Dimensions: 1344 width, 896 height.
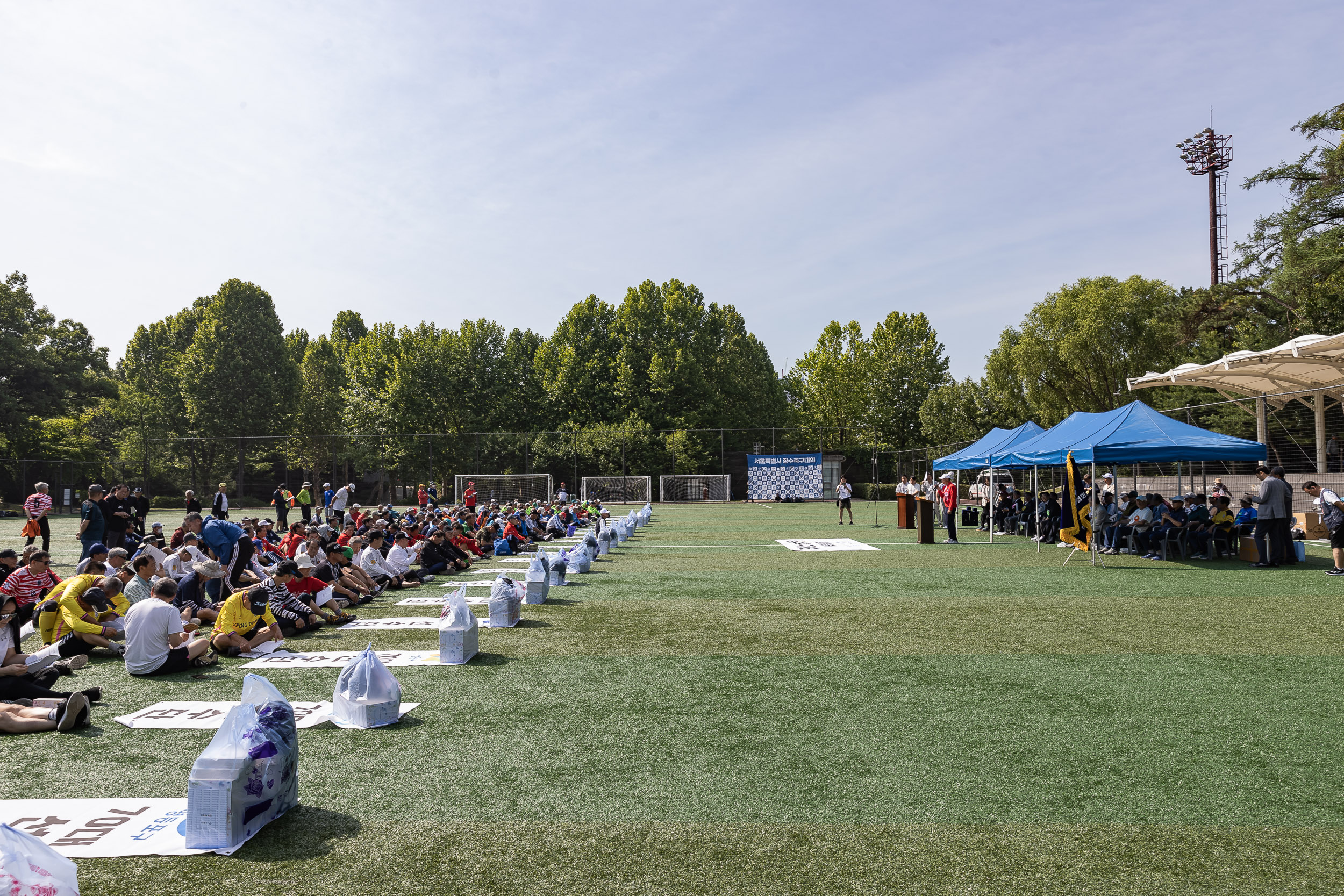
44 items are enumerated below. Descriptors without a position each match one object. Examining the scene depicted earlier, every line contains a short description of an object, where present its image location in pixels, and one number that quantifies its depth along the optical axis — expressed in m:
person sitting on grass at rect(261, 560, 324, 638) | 9.02
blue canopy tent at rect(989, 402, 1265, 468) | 14.94
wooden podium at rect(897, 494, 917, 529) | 24.34
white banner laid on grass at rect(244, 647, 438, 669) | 7.67
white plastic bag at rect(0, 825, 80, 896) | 2.69
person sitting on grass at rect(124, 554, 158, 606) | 8.51
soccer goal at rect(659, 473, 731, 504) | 44.34
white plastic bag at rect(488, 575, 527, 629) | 9.28
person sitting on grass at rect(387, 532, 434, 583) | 13.34
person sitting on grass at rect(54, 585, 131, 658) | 7.85
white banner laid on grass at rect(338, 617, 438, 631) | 9.69
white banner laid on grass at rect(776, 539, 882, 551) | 18.74
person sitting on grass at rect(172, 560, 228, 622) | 9.17
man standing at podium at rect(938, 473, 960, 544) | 19.38
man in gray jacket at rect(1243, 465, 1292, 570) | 13.59
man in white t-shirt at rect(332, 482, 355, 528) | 23.09
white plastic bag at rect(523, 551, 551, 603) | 10.91
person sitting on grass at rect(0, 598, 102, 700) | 6.08
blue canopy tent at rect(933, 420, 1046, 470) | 21.45
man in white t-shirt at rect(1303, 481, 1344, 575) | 12.37
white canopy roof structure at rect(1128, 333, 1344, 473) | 17.62
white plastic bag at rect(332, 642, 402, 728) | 5.65
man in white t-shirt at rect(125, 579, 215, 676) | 7.21
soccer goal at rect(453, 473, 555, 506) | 40.72
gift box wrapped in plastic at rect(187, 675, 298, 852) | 3.85
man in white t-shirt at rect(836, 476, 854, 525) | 25.94
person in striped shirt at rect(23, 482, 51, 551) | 16.41
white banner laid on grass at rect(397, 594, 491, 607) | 11.50
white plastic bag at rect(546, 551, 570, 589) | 12.45
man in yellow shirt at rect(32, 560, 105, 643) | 7.95
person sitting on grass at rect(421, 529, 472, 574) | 14.95
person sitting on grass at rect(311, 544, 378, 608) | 10.60
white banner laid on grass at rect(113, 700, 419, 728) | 5.84
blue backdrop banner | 44.19
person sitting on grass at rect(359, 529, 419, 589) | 12.66
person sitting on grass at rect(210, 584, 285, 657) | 8.05
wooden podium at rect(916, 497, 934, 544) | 19.41
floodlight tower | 50.94
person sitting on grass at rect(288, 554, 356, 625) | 9.73
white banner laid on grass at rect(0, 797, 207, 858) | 3.86
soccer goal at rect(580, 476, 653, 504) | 43.47
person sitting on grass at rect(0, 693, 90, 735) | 5.65
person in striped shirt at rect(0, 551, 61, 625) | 8.54
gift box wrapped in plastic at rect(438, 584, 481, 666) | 7.56
